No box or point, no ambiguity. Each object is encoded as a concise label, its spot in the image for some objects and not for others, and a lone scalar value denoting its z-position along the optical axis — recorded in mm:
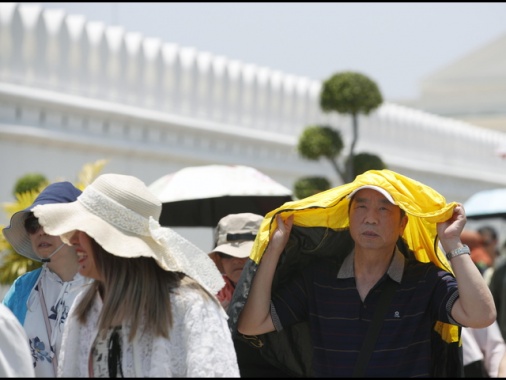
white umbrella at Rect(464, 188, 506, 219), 21953
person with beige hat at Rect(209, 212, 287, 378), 10672
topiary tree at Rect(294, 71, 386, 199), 22703
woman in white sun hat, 6449
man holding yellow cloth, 8195
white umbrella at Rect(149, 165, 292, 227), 13320
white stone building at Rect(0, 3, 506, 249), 19766
